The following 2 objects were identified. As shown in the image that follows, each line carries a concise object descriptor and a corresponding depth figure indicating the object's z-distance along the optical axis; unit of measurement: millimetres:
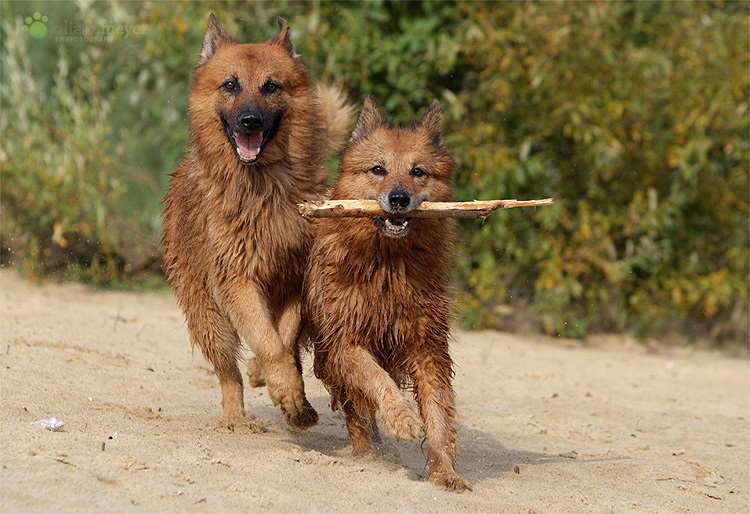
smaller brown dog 9336
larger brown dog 10219
